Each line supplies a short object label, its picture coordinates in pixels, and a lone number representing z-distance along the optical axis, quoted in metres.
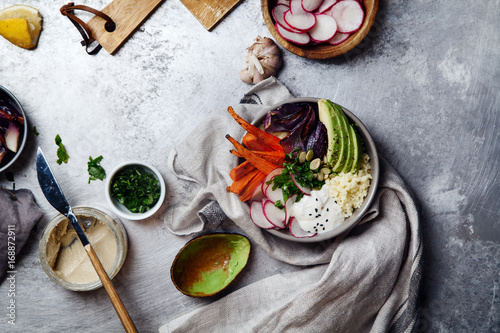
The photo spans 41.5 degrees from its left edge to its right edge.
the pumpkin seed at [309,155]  0.78
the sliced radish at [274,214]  0.79
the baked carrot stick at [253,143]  0.79
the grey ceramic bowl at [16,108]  0.83
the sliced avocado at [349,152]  0.77
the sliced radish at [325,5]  0.83
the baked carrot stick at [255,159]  0.78
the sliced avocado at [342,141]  0.77
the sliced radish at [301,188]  0.78
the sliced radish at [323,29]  0.82
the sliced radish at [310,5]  0.82
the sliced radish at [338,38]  0.83
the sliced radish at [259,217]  0.79
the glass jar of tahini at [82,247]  0.83
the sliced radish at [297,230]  0.79
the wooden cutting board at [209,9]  0.86
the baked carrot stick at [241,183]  0.80
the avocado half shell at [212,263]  0.84
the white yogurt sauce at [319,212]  0.78
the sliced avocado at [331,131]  0.76
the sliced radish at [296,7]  0.83
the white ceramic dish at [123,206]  0.83
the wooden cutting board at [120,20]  0.86
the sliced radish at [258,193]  0.80
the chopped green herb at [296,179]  0.78
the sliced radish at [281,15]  0.82
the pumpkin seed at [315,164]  0.78
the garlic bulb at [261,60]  0.84
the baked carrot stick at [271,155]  0.79
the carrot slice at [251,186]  0.80
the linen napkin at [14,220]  0.85
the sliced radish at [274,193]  0.79
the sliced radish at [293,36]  0.82
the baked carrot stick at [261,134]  0.78
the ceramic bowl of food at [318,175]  0.77
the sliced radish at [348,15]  0.82
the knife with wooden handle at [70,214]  0.81
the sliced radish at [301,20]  0.82
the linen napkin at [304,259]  0.81
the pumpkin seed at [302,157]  0.78
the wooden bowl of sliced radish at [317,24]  0.82
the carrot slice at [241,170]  0.79
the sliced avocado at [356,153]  0.77
